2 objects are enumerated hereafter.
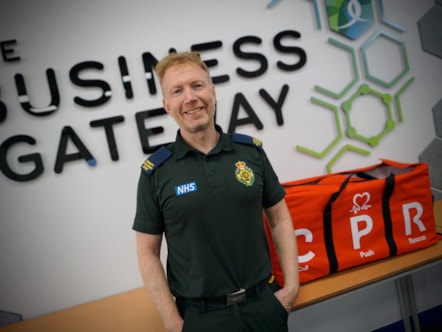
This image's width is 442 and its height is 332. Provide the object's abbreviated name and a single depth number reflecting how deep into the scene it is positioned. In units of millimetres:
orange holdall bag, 1349
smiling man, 934
